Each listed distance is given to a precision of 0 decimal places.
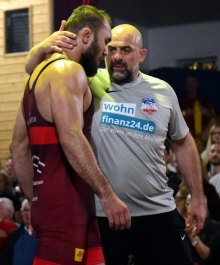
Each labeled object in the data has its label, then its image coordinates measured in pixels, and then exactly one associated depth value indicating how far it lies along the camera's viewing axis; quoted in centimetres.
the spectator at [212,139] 1170
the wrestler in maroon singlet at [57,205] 496
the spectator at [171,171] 1084
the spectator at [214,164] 1094
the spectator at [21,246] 980
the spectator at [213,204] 975
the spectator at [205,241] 882
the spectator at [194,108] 1551
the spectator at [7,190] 1251
